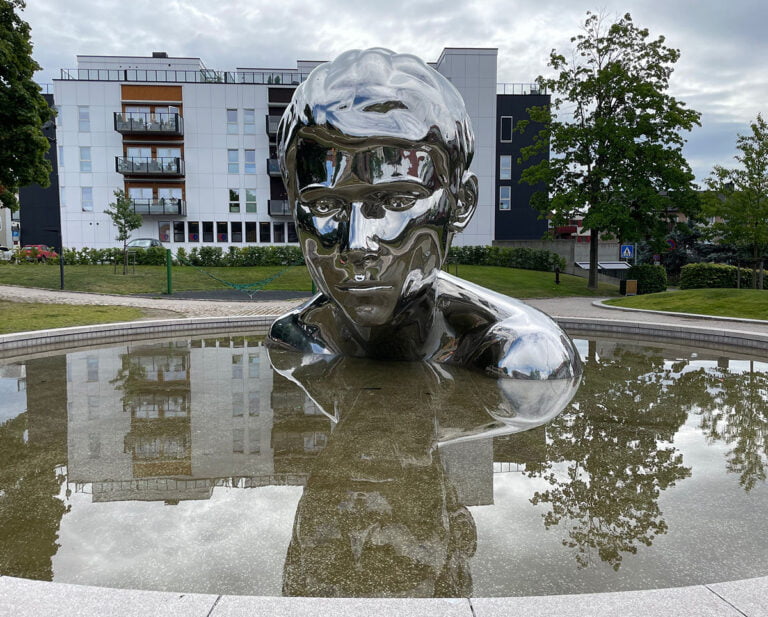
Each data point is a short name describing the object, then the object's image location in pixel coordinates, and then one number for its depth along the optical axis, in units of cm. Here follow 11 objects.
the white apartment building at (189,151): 3884
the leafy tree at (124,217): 2909
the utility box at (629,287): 2431
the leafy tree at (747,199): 2159
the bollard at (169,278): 2097
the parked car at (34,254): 3362
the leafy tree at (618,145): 2305
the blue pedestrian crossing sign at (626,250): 2634
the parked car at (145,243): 3762
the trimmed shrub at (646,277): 2500
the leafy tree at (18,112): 1511
